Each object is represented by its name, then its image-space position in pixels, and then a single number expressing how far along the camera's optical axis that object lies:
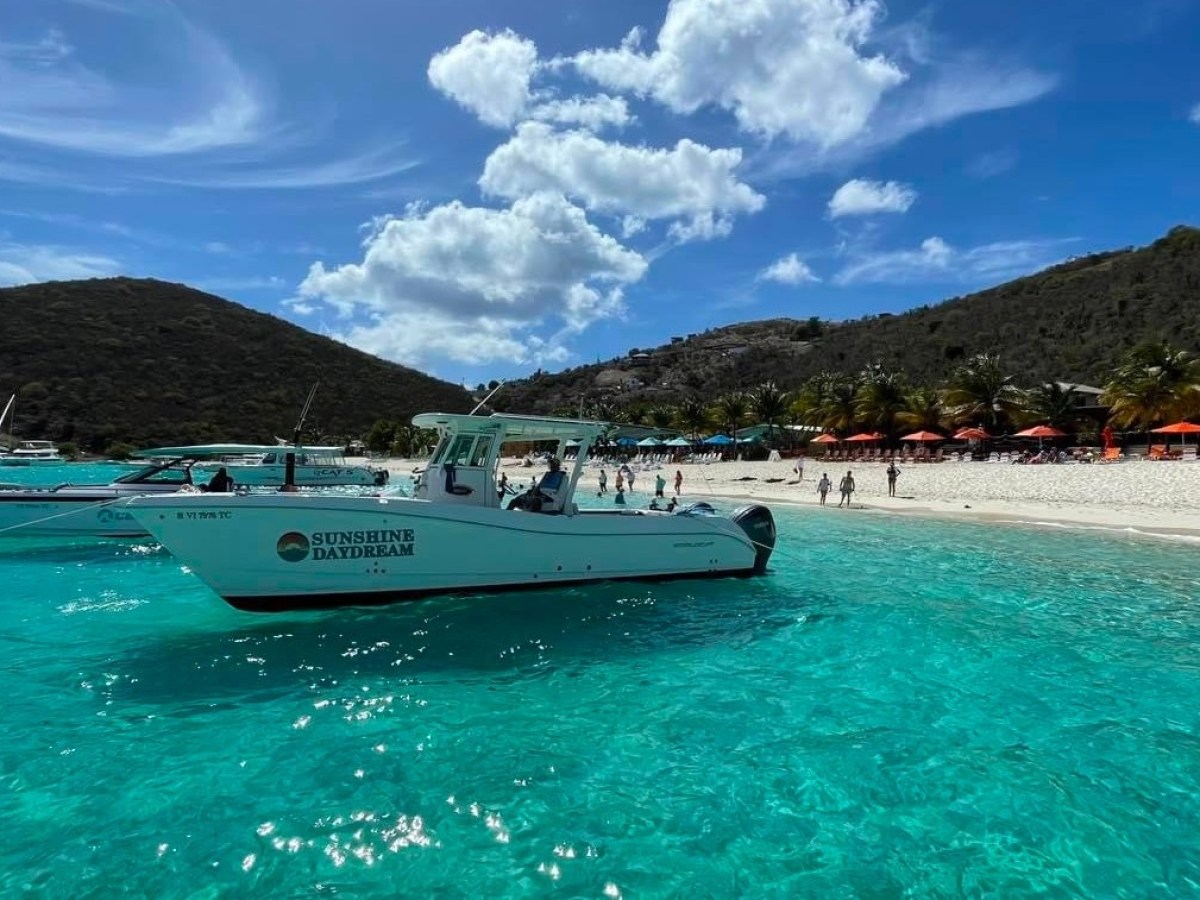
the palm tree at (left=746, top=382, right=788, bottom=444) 70.69
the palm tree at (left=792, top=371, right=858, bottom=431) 63.28
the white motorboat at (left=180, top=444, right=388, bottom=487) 34.50
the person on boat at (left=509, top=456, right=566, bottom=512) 12.33
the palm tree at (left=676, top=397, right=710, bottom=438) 76.88
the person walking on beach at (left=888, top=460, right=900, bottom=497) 36.12
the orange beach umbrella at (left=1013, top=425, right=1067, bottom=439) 48.59
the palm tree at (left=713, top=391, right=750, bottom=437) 71.12
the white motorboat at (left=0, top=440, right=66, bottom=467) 63.08
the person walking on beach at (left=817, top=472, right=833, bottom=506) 34.31
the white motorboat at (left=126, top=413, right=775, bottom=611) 9.84
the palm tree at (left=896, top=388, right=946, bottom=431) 58.59
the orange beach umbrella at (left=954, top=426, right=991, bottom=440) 52.78
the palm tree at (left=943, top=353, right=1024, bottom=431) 56.03
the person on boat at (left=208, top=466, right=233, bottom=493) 18.14
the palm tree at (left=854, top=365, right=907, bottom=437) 60.16
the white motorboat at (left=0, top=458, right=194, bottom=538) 19.77
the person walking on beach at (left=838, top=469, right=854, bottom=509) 32.81
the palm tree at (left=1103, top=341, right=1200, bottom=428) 45.44
